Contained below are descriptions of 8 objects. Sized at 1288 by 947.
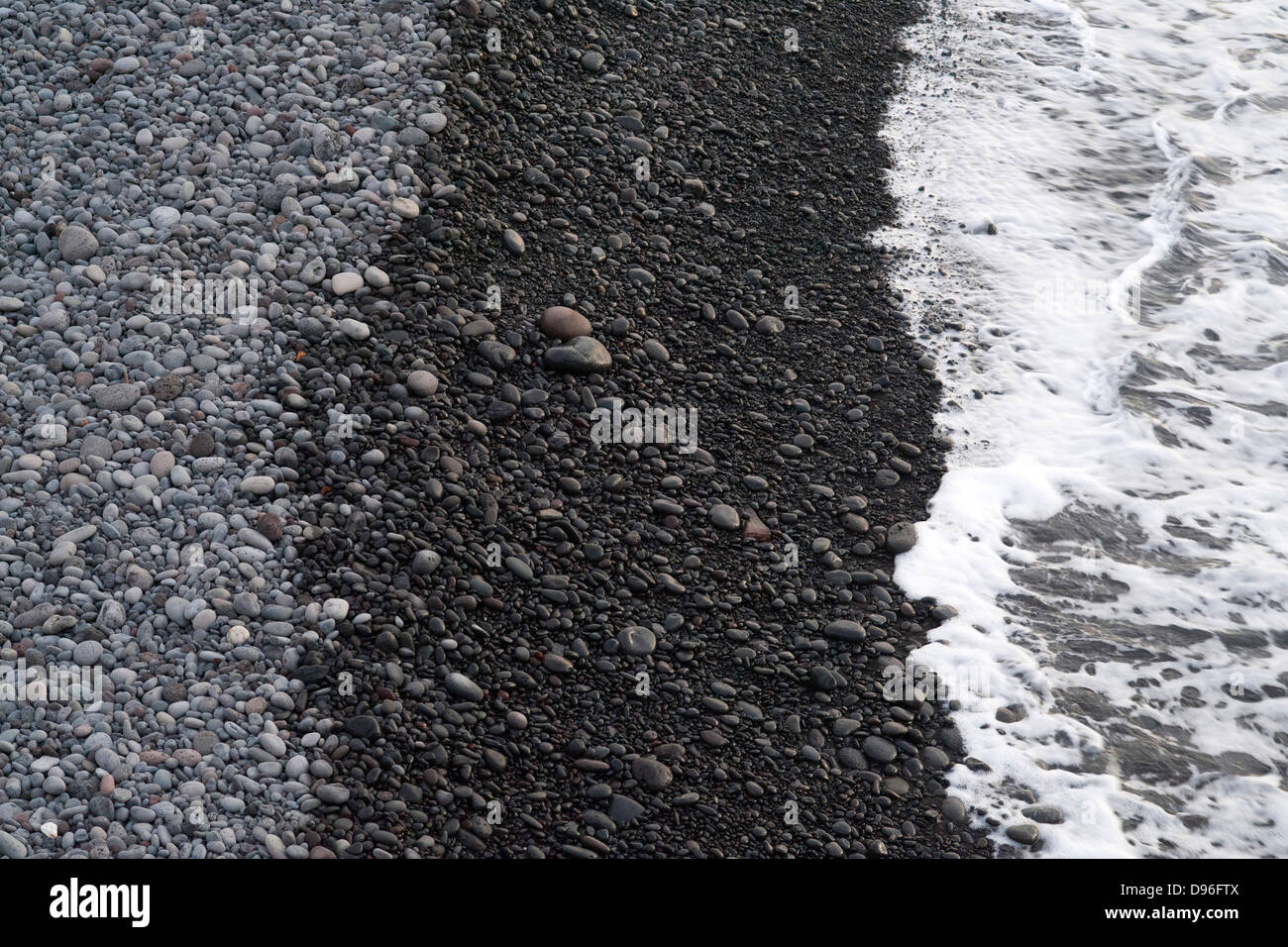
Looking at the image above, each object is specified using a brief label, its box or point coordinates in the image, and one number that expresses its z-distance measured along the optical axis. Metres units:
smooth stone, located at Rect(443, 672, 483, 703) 5.67
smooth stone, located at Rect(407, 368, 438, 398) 6.85
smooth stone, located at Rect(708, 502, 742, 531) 6.73
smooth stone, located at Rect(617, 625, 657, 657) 6.00
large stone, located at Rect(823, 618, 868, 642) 6.26
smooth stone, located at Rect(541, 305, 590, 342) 7.39
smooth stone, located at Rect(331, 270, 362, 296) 7.18
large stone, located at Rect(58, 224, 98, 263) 7.01
